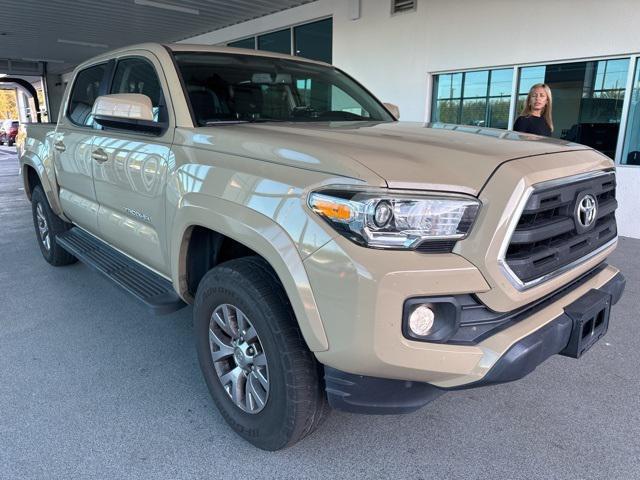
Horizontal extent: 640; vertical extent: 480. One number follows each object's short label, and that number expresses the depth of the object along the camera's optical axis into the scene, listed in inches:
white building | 243.0
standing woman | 208.7
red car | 1290.6
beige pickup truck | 67.3
